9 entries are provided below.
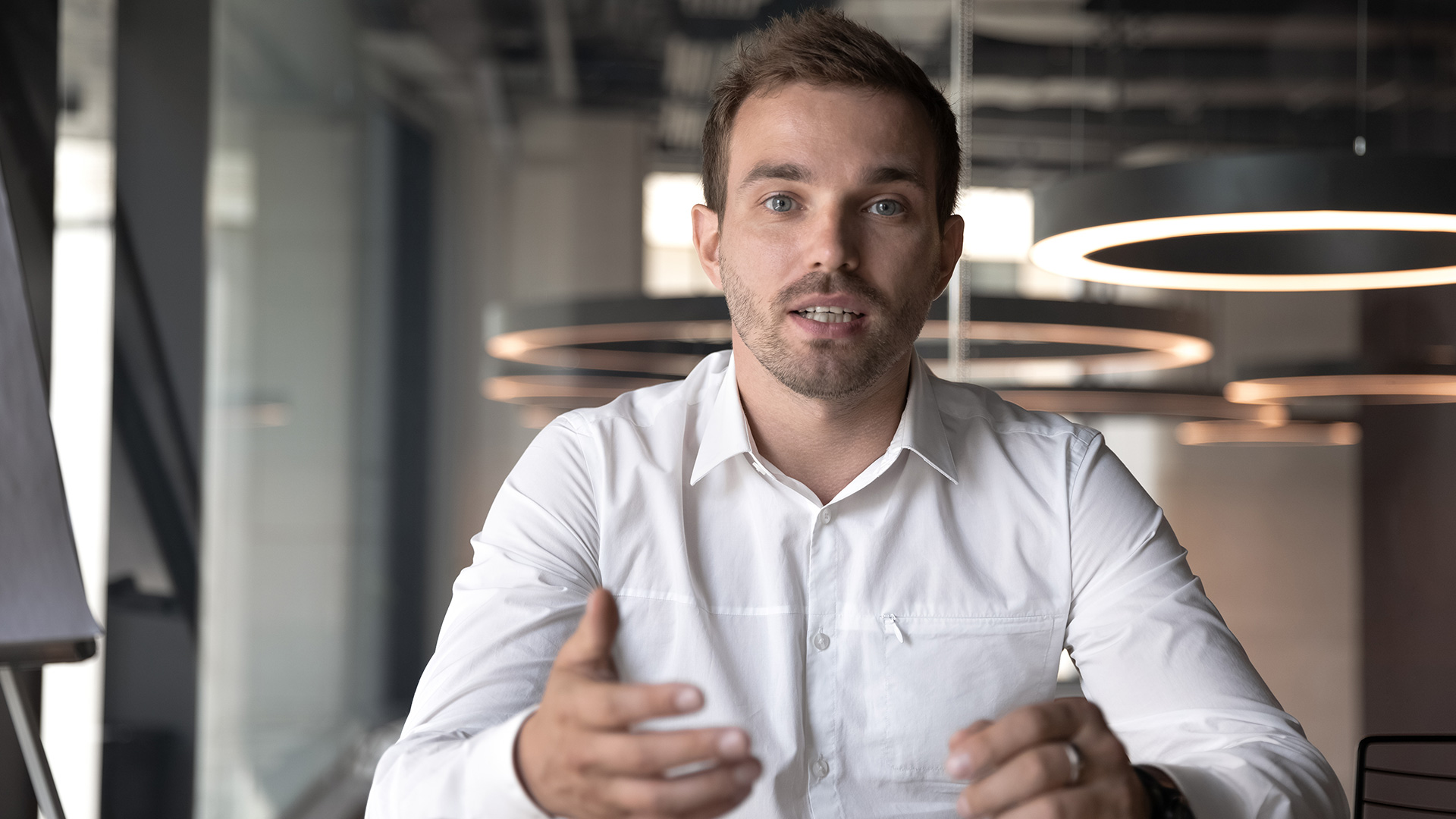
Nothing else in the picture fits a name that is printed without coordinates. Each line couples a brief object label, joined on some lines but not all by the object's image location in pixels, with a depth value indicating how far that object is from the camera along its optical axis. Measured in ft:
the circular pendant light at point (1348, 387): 10.59
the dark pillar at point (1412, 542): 10.39
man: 4.16
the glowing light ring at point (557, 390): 10.60
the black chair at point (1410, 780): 10.27
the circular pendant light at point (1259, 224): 5.57
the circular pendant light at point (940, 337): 9.63
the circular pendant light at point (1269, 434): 10.60
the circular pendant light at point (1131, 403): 10.85
